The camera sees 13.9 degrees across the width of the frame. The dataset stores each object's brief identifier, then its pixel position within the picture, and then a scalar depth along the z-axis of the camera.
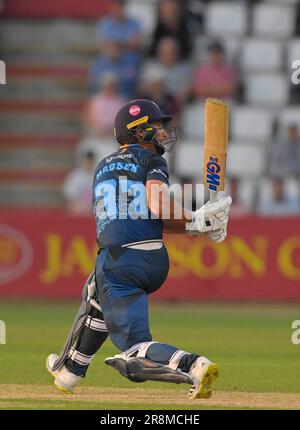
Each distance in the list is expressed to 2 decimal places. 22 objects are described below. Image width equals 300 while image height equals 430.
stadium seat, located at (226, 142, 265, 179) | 17.17
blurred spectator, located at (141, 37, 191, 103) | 17.62
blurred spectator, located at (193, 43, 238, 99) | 17.42
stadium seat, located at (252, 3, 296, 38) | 18.61
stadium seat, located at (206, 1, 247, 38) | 18.58
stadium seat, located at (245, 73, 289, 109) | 18.06
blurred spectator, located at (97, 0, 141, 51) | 17.88
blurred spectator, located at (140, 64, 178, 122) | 16.77
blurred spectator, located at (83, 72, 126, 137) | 17.38
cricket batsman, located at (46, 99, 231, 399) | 7.21
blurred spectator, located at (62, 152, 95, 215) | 16.64
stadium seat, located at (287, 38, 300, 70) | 18.09
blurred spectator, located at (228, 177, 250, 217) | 16.39
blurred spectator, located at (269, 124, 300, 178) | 16.41
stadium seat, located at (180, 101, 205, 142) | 17.62
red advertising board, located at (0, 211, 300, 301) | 15.84
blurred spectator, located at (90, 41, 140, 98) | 17.70
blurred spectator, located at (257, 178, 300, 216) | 16.23
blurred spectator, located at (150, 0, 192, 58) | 17.78
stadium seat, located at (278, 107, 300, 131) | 17.36
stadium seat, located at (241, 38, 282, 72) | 18.25
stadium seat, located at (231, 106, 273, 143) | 17.58
